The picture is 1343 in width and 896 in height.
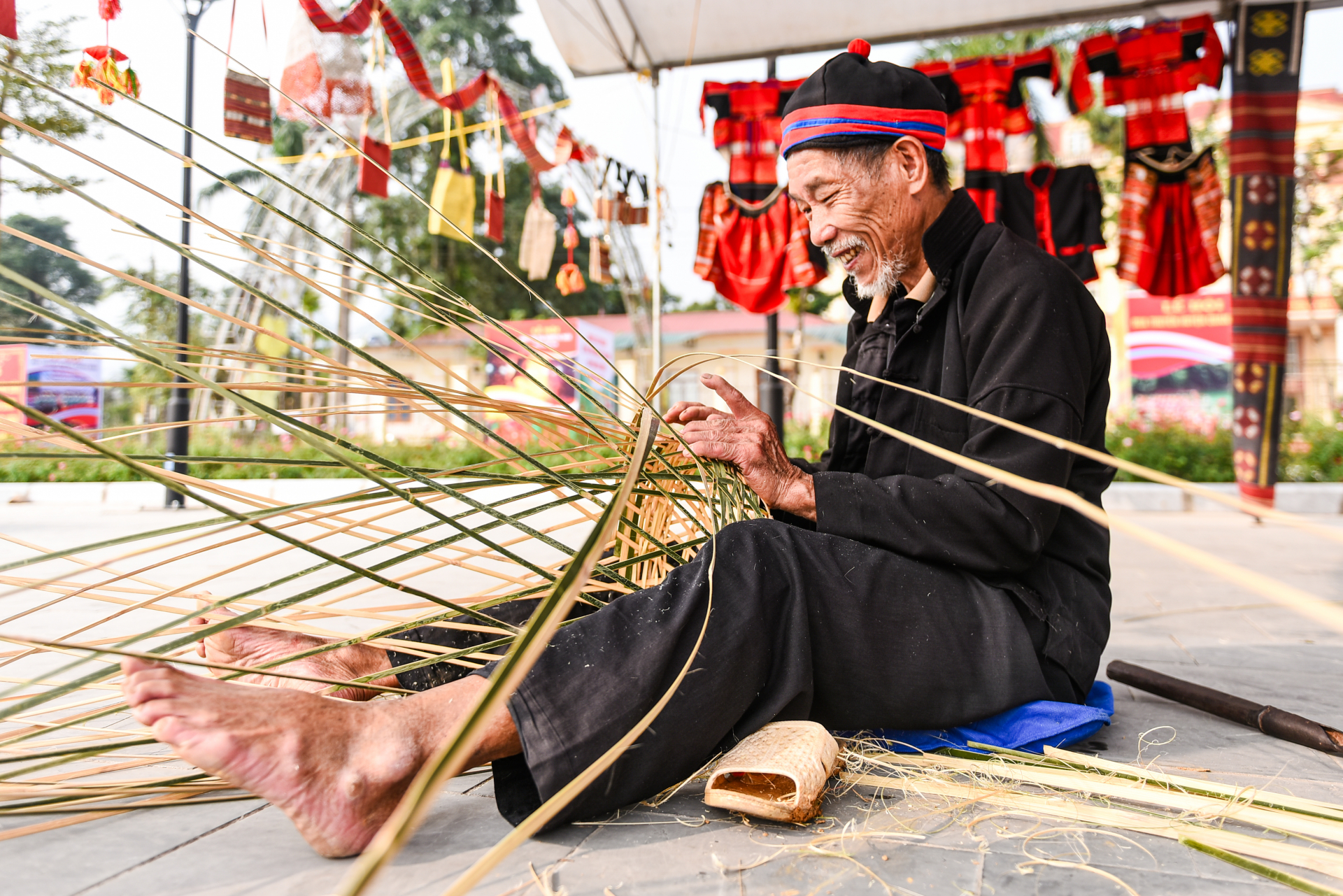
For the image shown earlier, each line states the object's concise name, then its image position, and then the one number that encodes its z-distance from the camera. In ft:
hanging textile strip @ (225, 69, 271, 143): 12.64
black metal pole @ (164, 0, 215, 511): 15.17
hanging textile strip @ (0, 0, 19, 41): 7.20
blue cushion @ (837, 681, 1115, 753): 3.65
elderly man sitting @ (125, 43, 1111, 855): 2.68
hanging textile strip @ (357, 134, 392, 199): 14.14
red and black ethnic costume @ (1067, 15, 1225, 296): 12.11
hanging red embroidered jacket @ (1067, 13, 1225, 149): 12.01
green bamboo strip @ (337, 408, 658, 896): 1.20
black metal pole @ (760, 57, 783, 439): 14.16
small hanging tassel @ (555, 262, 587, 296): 20.26
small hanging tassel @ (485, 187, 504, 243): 17.03
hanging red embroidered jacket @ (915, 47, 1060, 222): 12.87
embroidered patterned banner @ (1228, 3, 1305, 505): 11.27
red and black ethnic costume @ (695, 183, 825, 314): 13.96
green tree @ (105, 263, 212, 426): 32.89
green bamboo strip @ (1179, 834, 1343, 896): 2.49
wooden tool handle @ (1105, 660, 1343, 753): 3.99
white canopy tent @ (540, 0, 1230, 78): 11.14
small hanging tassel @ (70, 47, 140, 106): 8.59
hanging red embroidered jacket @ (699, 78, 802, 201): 13.26
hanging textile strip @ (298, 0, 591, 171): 11.27
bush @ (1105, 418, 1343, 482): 22.88
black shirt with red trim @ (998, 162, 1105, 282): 13.15
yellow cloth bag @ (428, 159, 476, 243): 16.57
